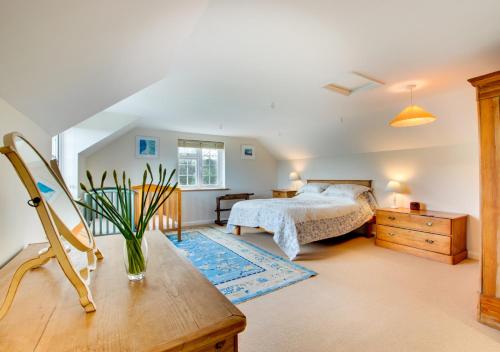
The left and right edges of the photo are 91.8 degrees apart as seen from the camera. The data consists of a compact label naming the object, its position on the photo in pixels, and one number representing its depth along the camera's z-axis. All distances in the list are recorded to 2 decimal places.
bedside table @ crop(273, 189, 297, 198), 6.06
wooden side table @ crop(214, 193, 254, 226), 5.55
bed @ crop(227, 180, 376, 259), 3.39
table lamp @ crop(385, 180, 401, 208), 4.03
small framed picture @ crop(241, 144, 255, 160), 6.27
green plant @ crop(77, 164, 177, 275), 0.96
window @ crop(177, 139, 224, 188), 5.49
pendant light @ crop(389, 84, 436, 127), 2.50
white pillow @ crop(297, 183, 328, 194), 5.16
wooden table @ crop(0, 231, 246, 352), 0.59
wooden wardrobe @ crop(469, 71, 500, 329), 1.85
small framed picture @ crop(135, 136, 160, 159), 4.81
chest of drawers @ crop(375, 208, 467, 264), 3.14
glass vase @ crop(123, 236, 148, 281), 0.95
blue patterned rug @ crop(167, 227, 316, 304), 2.48
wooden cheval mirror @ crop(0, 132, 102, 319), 0.62
